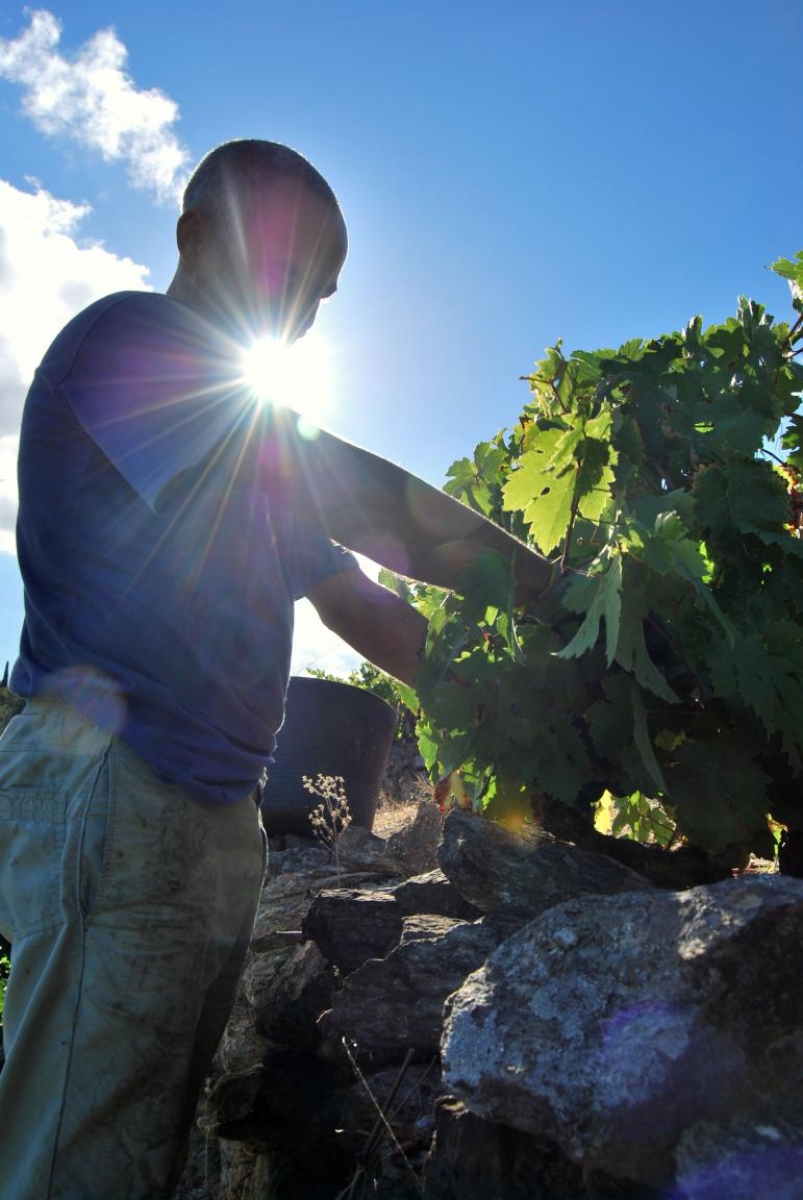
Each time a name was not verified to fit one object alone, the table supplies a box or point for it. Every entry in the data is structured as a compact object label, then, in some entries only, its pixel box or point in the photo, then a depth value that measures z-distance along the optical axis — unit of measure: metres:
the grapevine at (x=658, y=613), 1.60
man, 1.54
